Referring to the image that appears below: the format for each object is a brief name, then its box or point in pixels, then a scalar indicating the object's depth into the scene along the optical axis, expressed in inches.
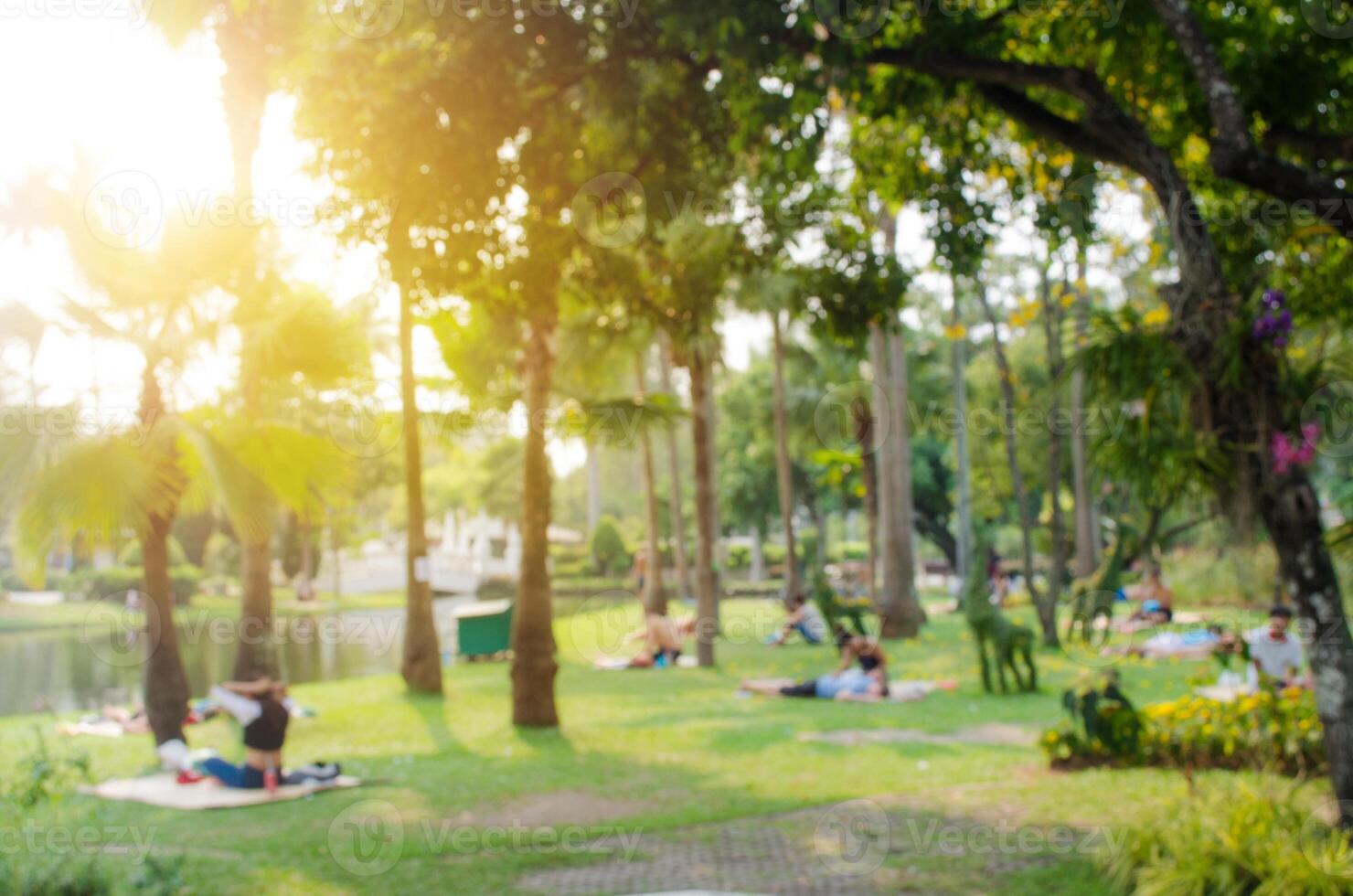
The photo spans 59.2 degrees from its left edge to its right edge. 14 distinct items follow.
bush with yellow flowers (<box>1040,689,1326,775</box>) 352.8
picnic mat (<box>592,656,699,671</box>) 843.4
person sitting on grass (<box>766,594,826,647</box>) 968.3
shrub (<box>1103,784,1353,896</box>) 234.8
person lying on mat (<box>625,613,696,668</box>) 843.4
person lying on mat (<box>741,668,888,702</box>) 615.2
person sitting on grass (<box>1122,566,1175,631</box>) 877.8
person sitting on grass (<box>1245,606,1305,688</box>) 457.1
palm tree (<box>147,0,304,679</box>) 480.7
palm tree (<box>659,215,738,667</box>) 463.2
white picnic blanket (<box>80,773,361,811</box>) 390.3
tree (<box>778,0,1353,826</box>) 259.8
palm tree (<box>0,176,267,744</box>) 416.8
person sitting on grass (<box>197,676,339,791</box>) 407.2
